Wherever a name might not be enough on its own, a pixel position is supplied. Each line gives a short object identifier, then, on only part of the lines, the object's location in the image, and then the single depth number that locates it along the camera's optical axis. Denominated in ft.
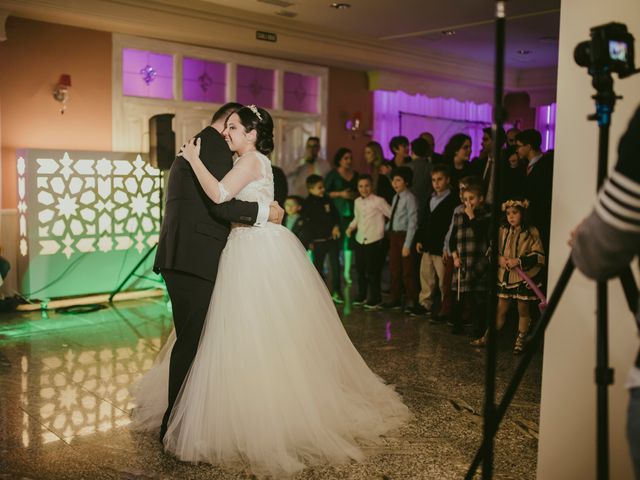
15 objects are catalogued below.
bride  9.11
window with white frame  22.85
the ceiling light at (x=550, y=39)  28.09
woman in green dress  23.32
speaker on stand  19.95
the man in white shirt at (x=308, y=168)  26.09
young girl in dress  14.89
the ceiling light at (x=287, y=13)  23.58
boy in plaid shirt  16.20
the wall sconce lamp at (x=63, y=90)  20.74
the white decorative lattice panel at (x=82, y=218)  19.62
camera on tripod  5.42
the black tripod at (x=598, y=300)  4.97
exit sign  24.45
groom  9.38
